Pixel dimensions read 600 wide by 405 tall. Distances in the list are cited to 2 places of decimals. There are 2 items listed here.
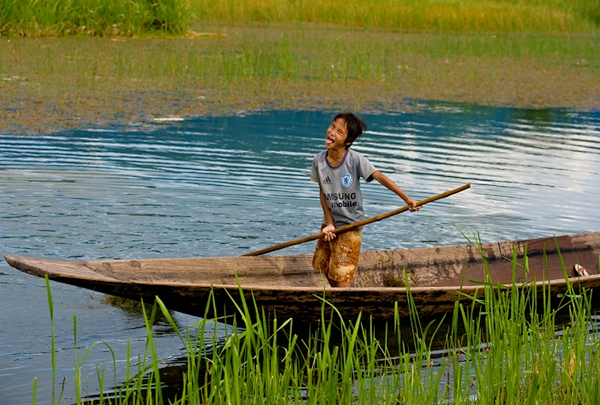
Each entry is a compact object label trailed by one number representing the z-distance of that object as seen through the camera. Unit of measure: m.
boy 9.32
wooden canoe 7.74
